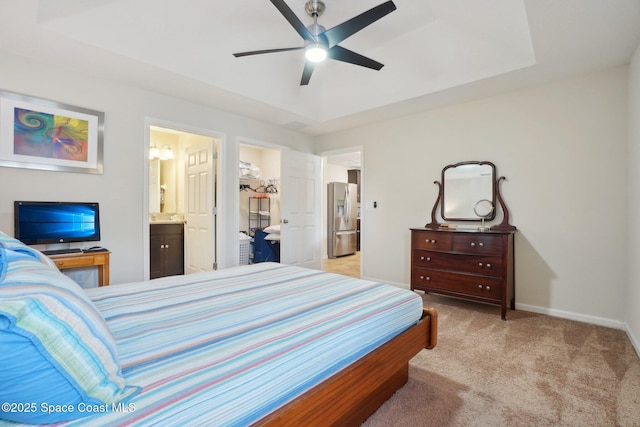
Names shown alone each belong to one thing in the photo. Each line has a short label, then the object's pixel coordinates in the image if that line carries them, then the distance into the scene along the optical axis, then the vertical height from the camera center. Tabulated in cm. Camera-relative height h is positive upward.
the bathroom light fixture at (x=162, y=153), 534 +102
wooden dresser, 301 -57
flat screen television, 257 -11
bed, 71 -48
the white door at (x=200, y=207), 411 +4
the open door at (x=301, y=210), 478 +1
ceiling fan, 212 +137
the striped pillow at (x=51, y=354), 67 -35
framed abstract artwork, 259 +69
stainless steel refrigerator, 716 -25
